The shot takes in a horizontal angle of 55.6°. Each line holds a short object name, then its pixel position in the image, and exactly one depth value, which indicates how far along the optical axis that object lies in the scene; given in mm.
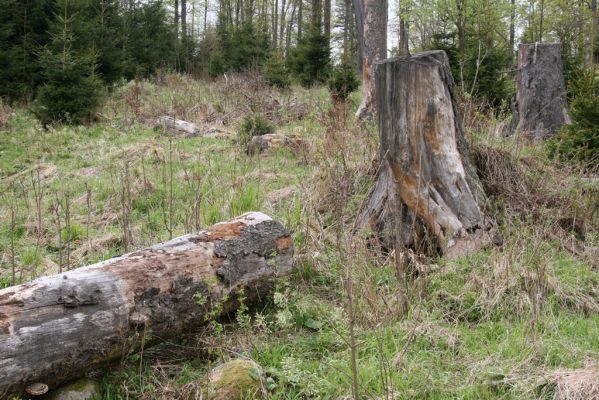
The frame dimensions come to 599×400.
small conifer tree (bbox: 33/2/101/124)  12055
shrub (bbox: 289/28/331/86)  18781
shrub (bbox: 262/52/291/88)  17062
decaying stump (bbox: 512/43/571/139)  9102
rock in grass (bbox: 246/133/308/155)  8633
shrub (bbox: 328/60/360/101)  15039
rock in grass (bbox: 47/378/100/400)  3043
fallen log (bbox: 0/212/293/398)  2881
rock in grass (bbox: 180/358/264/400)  2977
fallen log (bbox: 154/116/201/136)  10859
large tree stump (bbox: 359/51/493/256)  4984
